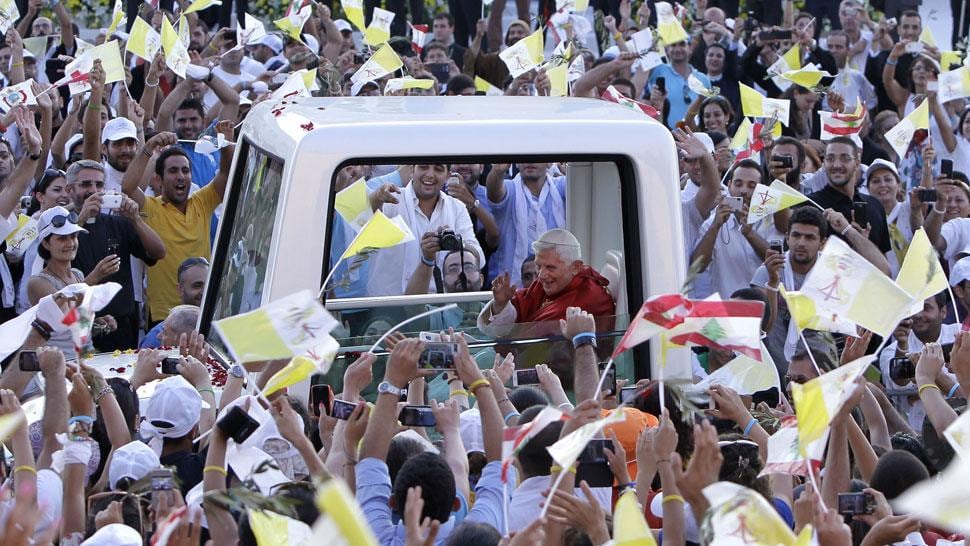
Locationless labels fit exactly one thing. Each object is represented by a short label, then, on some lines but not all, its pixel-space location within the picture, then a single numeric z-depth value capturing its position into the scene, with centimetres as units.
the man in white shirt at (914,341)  1267
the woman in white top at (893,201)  1837
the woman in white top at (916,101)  2152
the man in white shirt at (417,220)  1256
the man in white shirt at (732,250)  1594
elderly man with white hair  984
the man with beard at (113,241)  1516
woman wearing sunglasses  1373
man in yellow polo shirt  1616
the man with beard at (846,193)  1780
